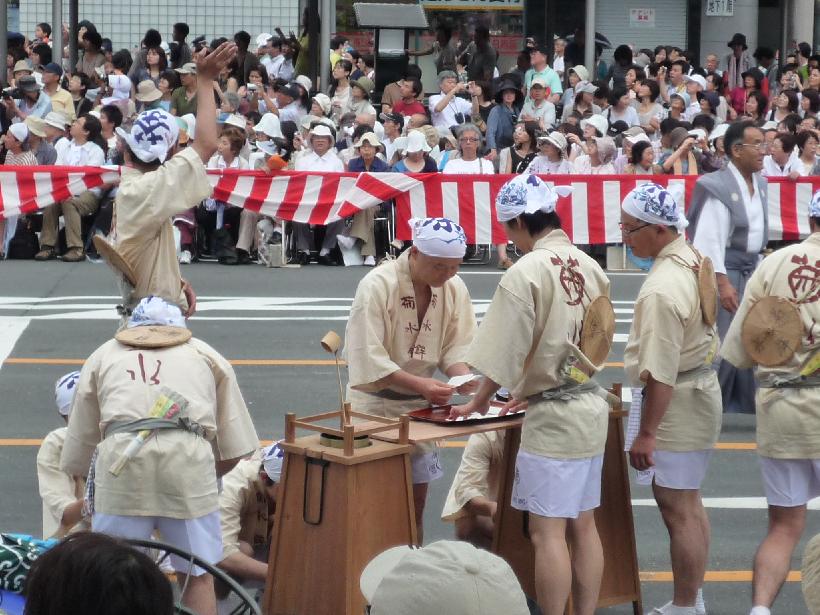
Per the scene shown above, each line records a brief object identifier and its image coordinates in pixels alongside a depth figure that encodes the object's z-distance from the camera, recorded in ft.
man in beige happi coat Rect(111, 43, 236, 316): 20.31
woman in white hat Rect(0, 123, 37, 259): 54.49
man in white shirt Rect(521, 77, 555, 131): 64.90
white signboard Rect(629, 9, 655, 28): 91.81
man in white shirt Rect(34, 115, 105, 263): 52.70
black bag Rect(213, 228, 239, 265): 53.83
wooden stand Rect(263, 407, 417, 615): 17.60
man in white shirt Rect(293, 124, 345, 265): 54.08
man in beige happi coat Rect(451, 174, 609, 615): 18.37
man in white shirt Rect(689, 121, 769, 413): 26.84
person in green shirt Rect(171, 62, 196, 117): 63.10
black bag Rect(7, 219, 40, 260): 53.47
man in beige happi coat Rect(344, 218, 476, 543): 20.08
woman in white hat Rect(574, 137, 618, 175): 54.65
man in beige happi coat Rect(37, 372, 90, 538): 19.27
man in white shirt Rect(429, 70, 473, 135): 65.05
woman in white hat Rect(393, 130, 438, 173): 53.88
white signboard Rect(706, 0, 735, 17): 92.48
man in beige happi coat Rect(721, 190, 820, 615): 19.57
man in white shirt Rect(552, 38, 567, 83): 76.48
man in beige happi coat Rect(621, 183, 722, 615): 19.60
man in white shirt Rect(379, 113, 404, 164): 58.34
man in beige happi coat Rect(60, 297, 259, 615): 17.03
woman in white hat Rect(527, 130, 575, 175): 54.54
